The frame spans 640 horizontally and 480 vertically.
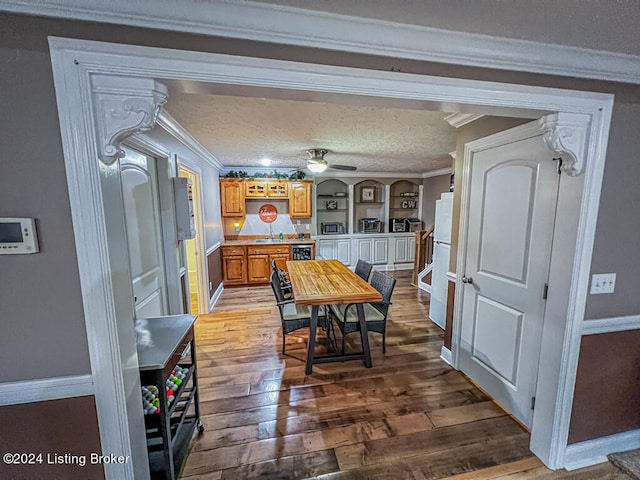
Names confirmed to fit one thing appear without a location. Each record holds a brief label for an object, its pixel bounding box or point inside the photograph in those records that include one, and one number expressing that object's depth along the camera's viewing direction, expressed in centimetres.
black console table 123
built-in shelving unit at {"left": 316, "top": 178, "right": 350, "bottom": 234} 622
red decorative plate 564
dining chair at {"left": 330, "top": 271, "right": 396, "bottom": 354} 255
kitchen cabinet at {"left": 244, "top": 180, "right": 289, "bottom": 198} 526
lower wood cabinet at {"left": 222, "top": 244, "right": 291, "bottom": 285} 502
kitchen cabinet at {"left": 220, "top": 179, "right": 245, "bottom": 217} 513
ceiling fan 350
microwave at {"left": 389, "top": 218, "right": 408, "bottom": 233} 630
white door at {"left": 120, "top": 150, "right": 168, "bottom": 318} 187
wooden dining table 234
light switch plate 146
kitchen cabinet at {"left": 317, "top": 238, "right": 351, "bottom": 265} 603
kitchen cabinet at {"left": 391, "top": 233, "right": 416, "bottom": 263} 634
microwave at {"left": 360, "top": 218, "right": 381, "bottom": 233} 626
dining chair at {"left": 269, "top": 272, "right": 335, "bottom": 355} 256
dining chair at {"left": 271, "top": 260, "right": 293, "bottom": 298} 332
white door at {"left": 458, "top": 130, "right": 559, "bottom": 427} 167
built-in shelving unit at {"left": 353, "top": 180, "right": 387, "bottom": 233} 636
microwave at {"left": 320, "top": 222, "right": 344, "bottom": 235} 609
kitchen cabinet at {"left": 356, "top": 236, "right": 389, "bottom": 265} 617
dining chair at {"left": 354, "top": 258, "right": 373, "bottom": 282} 337
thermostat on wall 88
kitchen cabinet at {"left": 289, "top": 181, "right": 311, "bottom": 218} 550
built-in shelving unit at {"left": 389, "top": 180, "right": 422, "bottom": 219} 652
